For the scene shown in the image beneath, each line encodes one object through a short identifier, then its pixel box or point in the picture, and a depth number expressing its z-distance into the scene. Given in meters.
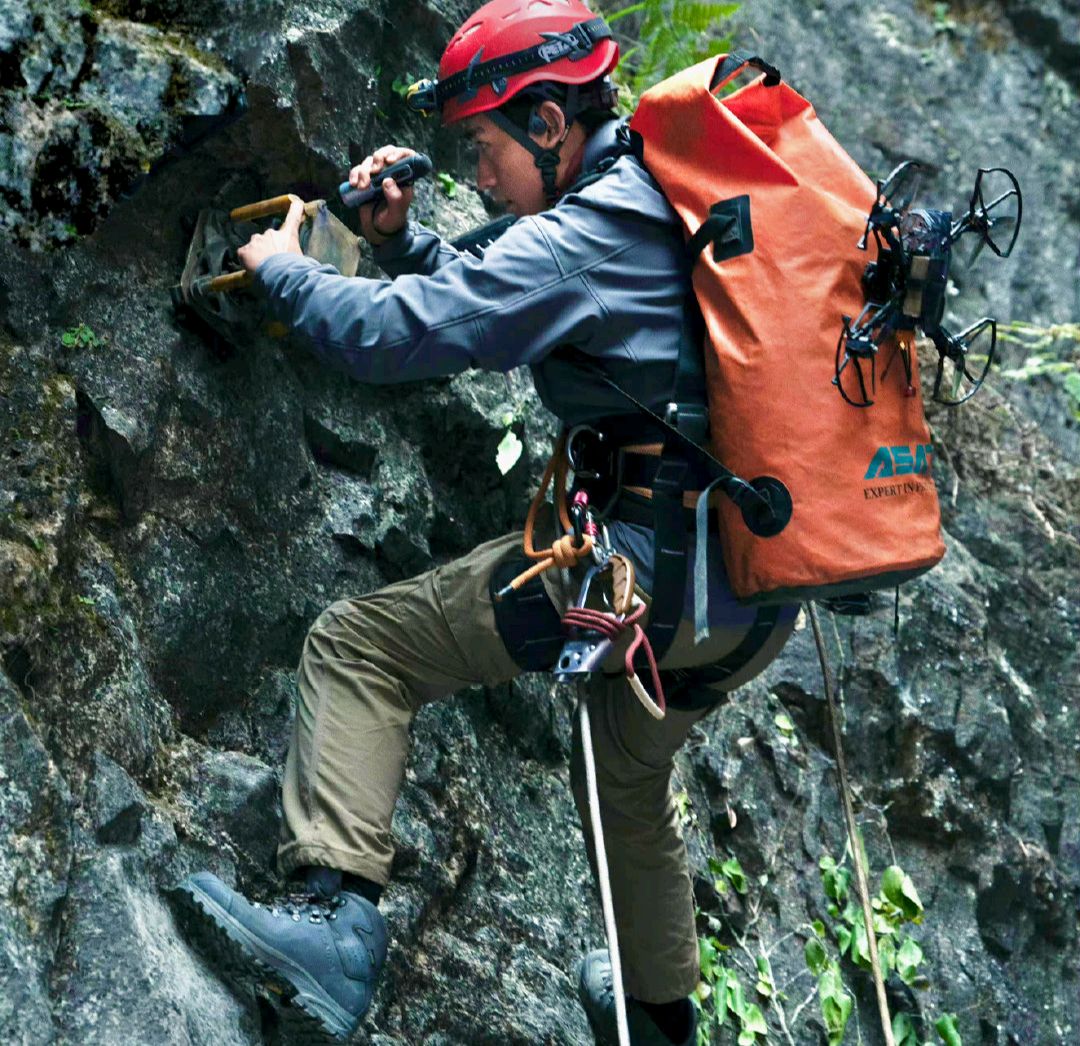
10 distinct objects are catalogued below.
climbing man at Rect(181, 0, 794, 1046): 3.84
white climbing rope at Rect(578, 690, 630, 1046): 3.66
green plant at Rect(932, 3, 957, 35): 10.84
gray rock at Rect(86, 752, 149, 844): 3.91
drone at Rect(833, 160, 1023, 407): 3.92
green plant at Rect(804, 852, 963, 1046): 6.28
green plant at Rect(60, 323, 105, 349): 4.57
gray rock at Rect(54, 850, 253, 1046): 3.50
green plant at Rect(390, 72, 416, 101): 5.95
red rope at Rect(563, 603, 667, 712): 3.94
